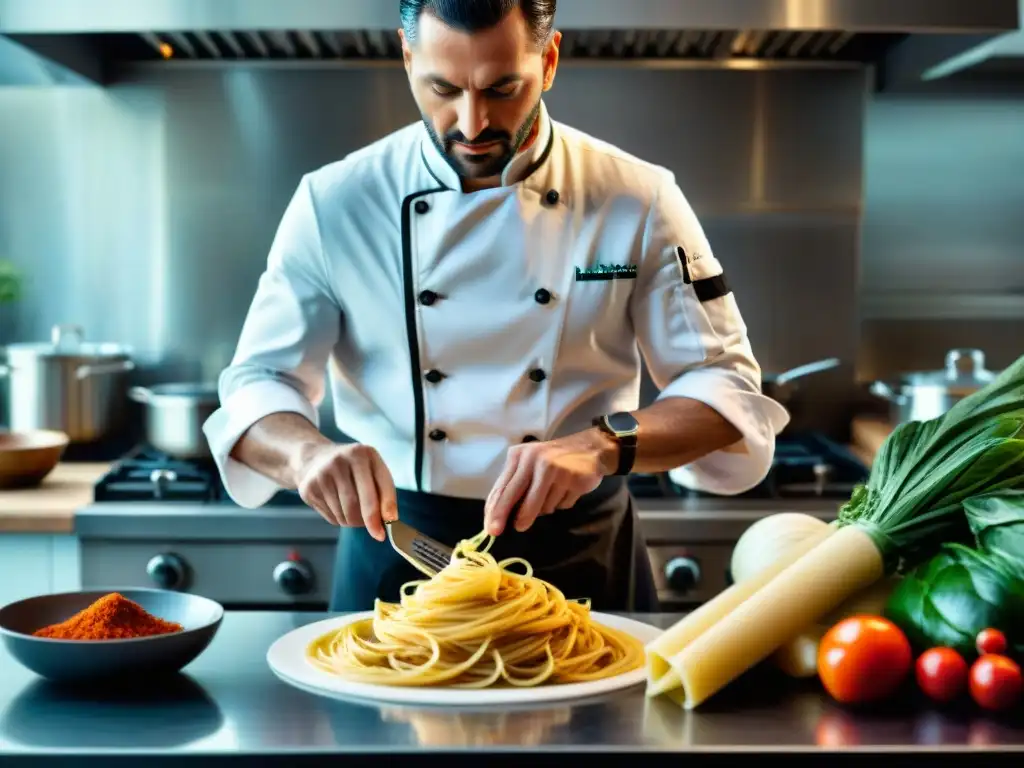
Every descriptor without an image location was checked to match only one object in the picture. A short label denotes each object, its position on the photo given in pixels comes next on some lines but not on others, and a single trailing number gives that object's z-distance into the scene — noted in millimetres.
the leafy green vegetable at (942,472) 1574
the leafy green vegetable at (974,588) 1472
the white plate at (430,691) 1484
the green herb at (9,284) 3715
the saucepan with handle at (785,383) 3314
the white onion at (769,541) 1678
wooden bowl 3084
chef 2242
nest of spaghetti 1560
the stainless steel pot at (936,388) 3256
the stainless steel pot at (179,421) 3250
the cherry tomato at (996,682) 1419
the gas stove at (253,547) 2988
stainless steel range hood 3010
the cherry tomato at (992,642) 1451
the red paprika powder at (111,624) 1534
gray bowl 1480
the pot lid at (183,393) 3271
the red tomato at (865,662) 1454
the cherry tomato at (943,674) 1453
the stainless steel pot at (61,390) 3465
